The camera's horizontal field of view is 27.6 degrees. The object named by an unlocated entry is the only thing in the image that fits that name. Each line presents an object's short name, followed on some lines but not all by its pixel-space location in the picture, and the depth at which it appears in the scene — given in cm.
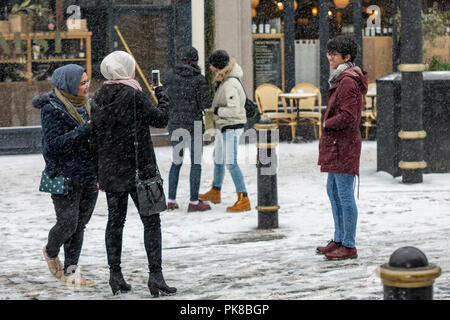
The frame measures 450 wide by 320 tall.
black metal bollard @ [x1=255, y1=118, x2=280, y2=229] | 888
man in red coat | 733
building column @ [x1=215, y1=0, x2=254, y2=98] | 1706
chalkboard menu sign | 1781
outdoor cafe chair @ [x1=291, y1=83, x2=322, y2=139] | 1734
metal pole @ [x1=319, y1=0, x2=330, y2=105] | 1795
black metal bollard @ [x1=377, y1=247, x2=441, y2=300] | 402
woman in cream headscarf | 620
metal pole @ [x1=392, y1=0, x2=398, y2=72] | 1848
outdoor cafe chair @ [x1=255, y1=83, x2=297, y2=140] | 1734
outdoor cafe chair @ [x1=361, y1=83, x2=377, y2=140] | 1738
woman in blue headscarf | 650
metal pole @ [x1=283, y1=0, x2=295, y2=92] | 1802
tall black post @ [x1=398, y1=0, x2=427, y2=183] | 1159
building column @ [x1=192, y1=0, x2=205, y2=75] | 1698
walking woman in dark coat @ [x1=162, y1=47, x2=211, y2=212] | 997
